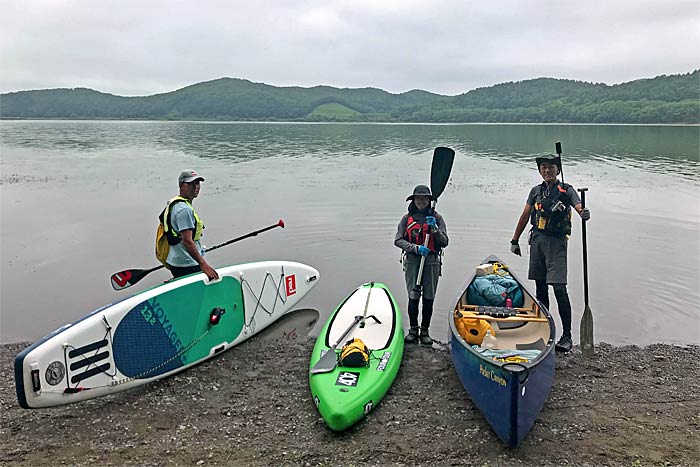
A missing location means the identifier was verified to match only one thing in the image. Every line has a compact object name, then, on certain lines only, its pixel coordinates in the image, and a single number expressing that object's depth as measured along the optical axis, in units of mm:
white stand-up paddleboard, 4898
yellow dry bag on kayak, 5566
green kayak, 4953
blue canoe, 4453
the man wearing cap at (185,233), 5957
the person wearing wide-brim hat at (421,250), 6520
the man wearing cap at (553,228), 6371
